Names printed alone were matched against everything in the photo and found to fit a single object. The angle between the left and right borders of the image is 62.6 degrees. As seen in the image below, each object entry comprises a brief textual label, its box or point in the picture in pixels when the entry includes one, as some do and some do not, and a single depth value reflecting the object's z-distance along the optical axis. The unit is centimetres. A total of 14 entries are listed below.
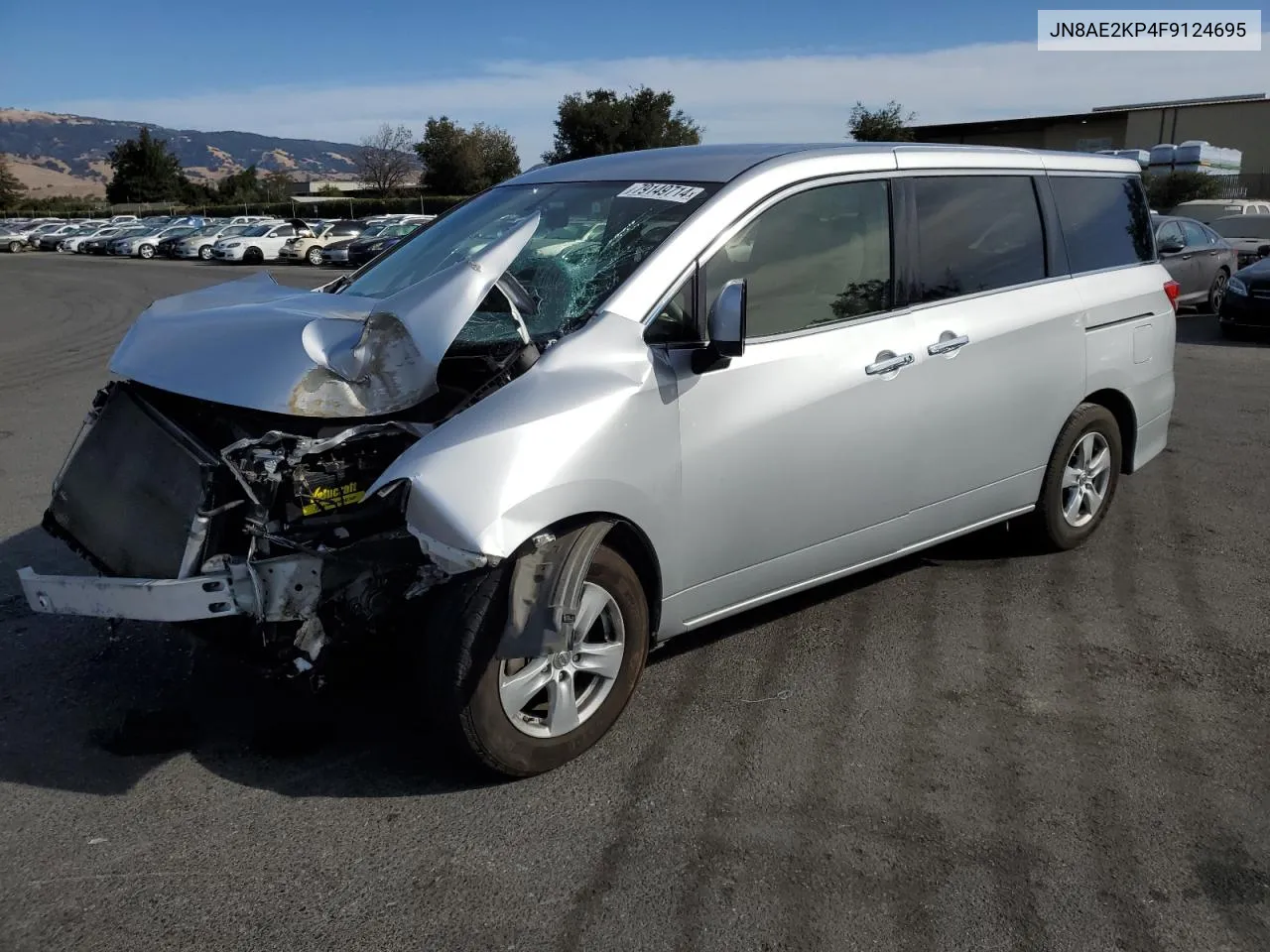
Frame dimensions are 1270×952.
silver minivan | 313
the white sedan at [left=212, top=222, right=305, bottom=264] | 3469
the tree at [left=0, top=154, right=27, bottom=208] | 8681
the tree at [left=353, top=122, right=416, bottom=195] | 7638
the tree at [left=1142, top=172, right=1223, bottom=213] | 3081
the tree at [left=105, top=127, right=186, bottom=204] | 8069
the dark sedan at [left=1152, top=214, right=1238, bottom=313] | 1416
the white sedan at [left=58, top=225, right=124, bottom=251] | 4731
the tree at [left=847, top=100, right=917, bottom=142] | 3724
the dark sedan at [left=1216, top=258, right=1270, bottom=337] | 1296
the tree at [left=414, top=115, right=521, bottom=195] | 6012
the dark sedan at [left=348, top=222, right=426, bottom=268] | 2877
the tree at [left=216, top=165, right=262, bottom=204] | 7525
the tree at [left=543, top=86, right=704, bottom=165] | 5409
